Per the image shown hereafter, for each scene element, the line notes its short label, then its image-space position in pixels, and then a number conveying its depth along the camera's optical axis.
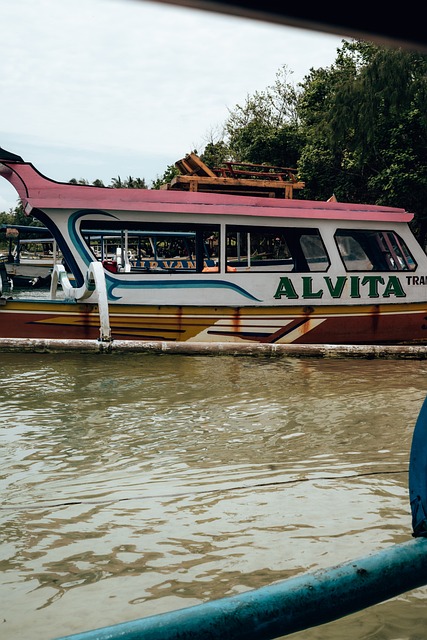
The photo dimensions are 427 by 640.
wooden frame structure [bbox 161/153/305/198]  8.91
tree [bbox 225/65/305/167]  27.75
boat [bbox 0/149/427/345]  7.89
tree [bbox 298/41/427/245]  16.41
